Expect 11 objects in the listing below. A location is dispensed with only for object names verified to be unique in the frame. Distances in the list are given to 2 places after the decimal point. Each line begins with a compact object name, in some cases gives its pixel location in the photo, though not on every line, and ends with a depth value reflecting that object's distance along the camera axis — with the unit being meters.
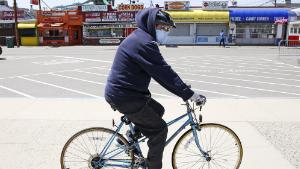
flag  46.22
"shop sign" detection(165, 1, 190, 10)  39.03
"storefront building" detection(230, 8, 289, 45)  36.31
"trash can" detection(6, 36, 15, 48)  35.38
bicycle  3.80
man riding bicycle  3.30
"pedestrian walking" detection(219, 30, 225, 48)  34.47
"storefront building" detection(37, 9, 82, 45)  38.50
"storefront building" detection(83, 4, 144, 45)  38.91
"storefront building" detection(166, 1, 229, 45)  37.06
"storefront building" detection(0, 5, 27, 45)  41.62
